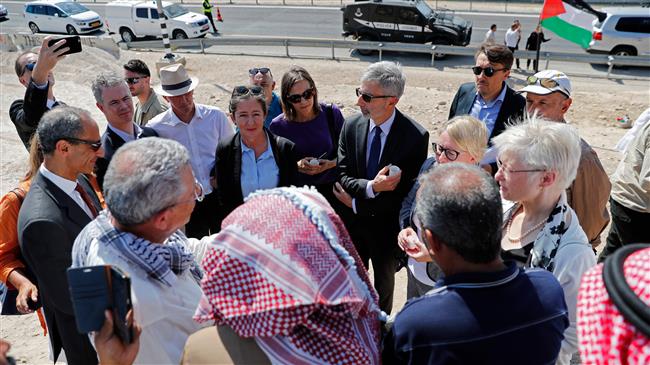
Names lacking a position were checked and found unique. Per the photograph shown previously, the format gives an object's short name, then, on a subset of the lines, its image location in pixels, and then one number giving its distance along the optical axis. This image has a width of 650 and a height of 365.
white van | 20.67
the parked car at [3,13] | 27.04
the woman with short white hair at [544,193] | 2.59
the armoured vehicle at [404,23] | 17.48
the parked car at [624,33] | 15.38
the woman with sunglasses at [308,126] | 4.61
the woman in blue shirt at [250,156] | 4.09
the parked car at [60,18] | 22.64
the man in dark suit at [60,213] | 2.85
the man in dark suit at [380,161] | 3.93
